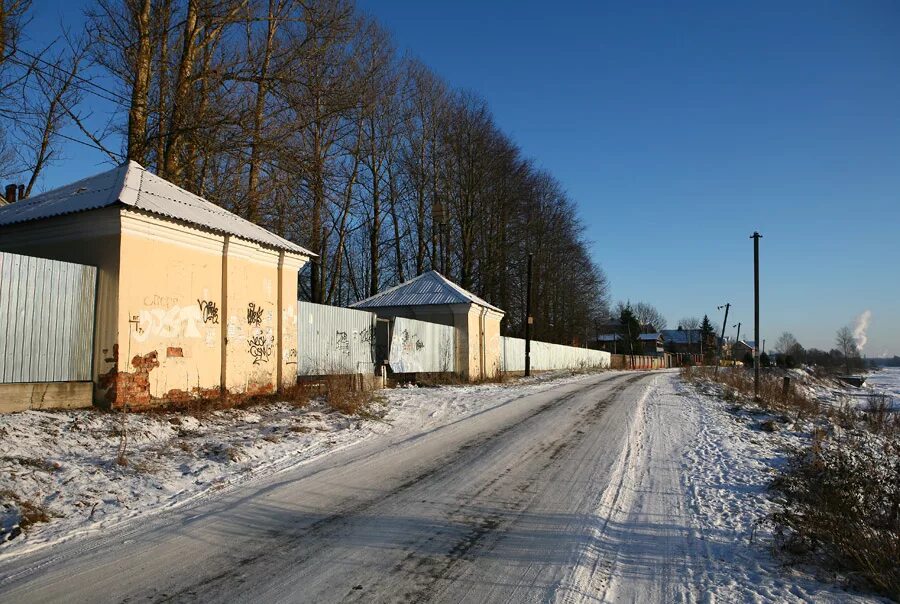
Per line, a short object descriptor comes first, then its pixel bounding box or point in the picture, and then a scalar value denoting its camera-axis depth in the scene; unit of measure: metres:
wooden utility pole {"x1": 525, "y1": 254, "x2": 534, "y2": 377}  31.67
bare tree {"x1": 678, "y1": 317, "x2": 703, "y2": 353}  121.56
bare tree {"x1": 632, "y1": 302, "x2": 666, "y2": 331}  114.31
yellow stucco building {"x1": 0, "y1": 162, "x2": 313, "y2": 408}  9.66
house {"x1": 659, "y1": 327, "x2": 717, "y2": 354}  116.12
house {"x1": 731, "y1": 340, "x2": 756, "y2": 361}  98.01
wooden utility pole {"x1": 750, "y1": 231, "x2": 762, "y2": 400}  25.17
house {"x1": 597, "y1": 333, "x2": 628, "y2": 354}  83.62
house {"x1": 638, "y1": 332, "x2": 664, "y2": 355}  99.50
